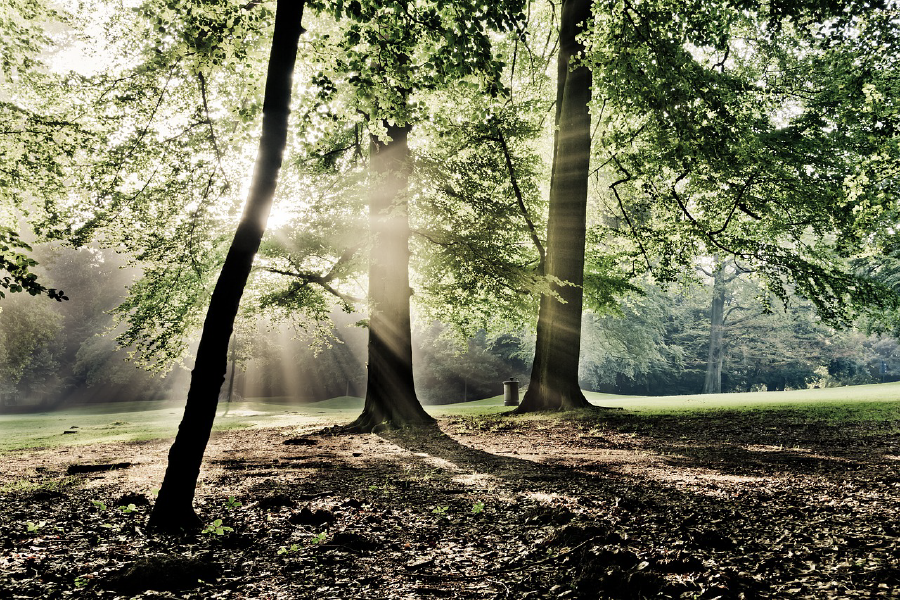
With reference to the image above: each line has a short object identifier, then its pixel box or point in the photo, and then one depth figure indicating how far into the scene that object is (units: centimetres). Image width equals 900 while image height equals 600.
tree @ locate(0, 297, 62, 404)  2553
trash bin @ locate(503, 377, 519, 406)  2244
